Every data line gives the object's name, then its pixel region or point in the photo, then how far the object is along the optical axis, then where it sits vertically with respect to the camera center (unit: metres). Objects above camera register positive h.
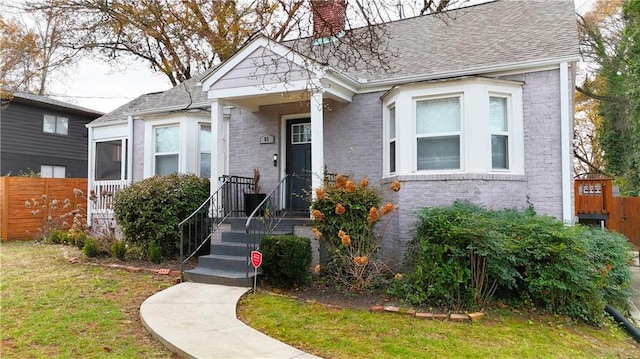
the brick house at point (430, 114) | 7.07 +1.57
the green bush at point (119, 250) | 8.29 -1.22
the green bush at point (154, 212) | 8.20 -0.43
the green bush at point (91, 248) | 8.51 -1.22
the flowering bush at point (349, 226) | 6.28 -0.58
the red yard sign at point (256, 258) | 6.02 -1.02
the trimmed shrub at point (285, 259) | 6.23 -1.08
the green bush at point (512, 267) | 5.36 -1.07
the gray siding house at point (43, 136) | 17.66 +2.65
